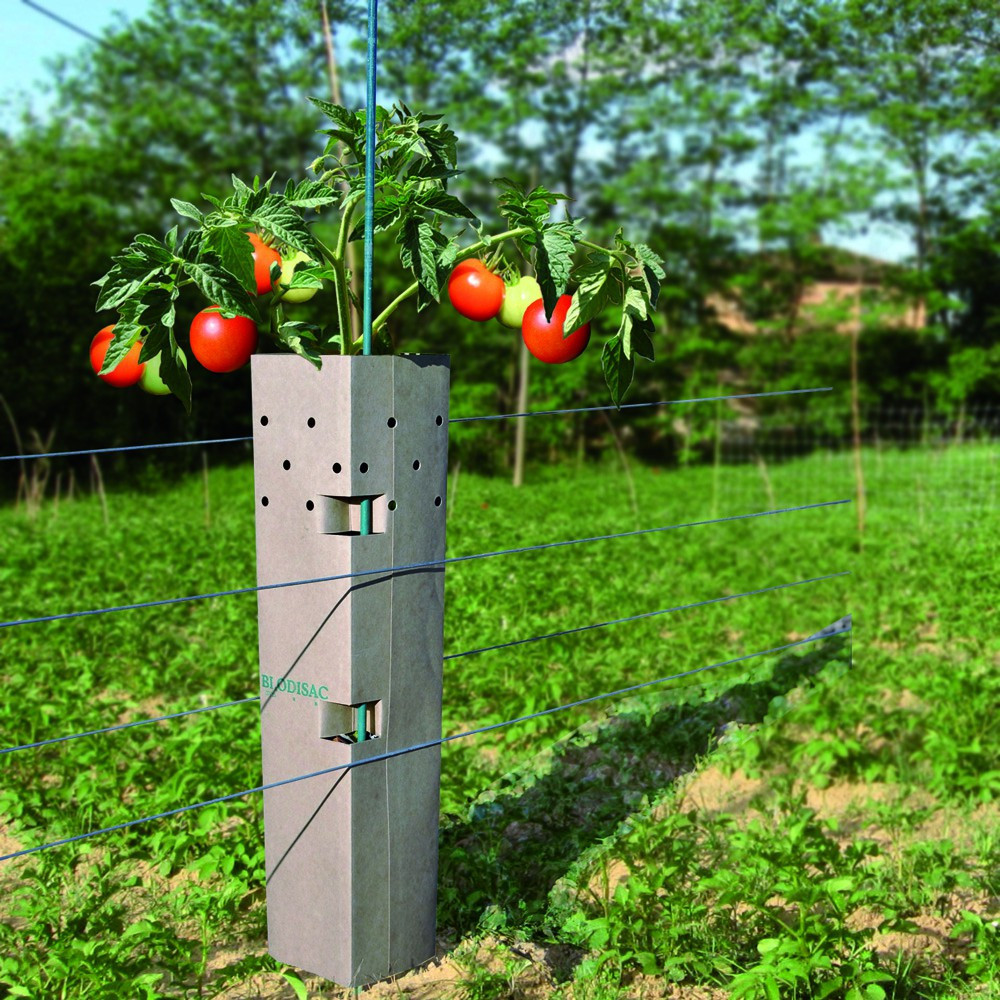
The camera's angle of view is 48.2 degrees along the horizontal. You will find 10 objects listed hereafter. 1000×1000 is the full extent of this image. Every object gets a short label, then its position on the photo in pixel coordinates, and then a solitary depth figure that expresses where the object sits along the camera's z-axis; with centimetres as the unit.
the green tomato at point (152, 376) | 215
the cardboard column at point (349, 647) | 206
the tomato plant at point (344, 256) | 192
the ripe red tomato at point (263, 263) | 212
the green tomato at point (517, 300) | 226
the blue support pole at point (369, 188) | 202
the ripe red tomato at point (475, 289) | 220
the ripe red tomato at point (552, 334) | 215
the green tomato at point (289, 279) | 213
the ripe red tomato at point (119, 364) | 208
